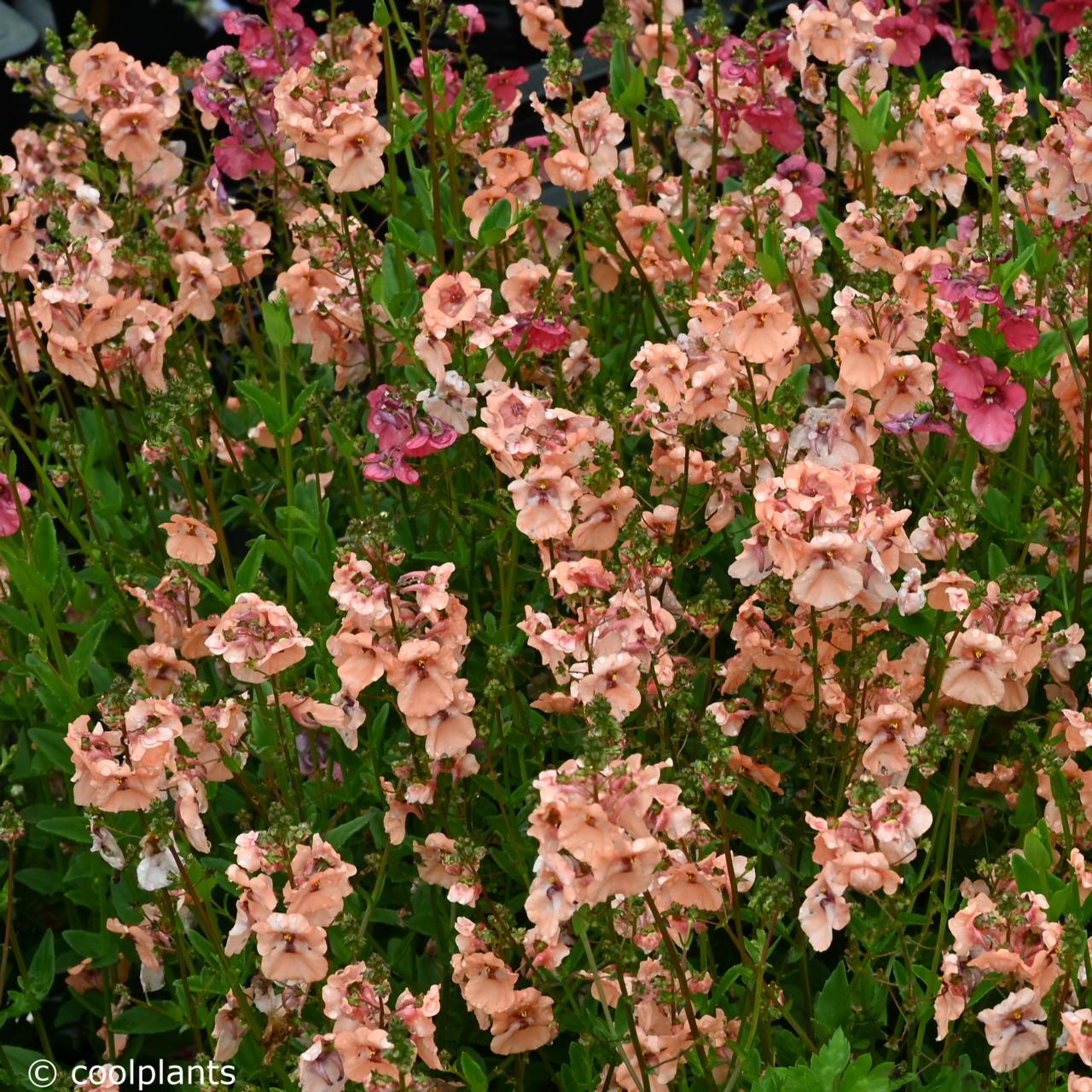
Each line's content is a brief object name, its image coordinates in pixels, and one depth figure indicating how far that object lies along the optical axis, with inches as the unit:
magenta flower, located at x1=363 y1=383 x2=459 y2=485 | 91.9
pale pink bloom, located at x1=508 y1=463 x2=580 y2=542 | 80.0
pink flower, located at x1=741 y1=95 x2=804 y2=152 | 110.7
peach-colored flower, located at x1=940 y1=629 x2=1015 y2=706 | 77.4
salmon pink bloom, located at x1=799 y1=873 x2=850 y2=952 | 71.0
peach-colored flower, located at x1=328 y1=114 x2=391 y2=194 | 96.1
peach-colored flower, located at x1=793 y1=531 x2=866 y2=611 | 71.6
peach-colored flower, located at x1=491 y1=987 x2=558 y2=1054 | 77.2
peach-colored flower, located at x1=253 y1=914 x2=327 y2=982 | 70.8
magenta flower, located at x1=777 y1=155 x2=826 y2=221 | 112.7
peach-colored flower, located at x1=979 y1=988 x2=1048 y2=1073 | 68.9
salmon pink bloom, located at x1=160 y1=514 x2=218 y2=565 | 92.3
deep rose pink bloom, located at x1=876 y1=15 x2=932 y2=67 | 119.8
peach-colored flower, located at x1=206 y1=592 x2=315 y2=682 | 77.5
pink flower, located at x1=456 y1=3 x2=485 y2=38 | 113.6
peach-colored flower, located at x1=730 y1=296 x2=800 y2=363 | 84.5
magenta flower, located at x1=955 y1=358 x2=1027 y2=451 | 85.9
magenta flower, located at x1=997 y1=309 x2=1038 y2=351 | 86.4
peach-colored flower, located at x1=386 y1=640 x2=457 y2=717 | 75.0
